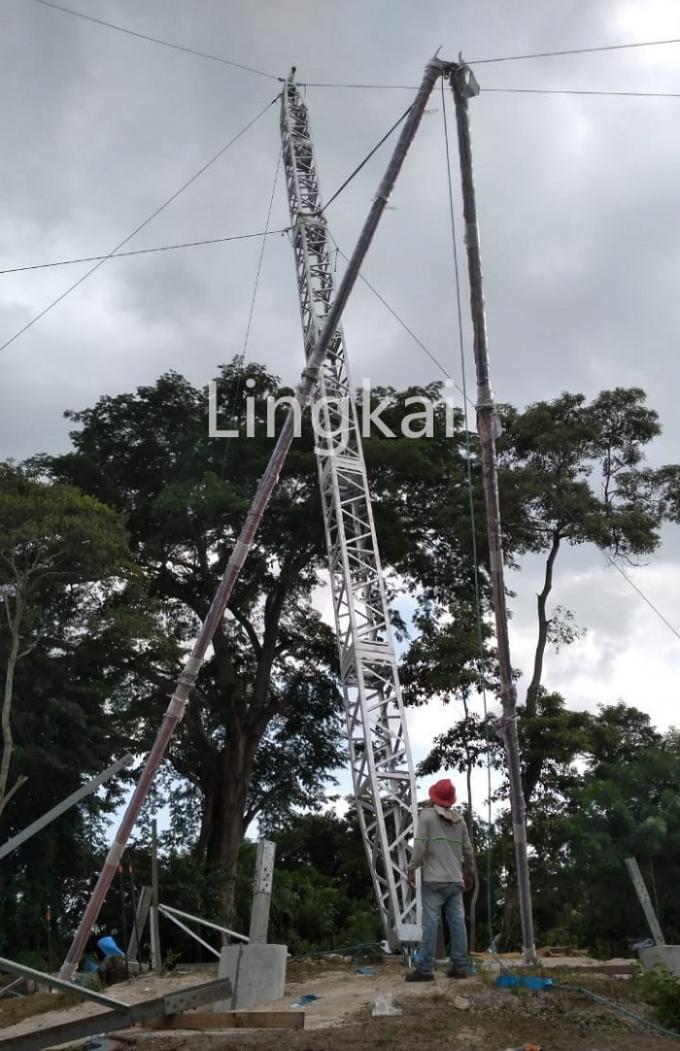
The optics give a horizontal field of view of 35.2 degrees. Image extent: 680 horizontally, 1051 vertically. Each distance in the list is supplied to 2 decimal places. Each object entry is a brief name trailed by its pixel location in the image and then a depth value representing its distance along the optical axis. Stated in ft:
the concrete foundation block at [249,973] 29.01
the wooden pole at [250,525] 34.32
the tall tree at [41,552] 65.36
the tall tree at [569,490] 73.51
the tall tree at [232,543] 83.15
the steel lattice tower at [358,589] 63.52
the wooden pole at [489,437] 33.45
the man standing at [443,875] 30.73
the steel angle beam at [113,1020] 22.80
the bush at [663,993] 24.21
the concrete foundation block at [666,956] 29.25
